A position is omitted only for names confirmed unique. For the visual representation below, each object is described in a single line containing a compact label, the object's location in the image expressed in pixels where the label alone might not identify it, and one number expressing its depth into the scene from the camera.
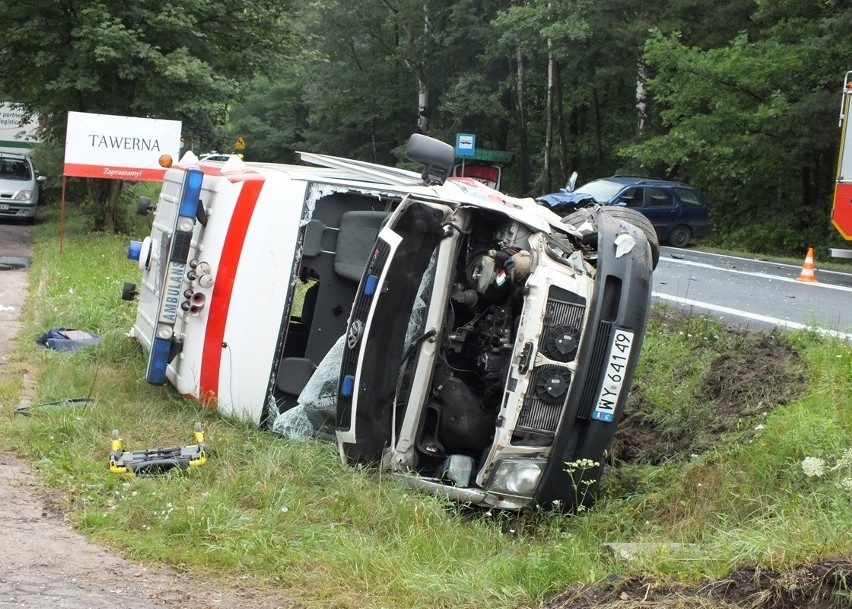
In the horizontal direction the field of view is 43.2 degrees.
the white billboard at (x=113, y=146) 16.20
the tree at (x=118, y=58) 19.44
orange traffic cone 14.13
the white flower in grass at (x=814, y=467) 5.42
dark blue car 23.25
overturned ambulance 5.82
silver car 23.55
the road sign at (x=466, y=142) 33.38
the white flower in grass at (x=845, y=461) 5.35
